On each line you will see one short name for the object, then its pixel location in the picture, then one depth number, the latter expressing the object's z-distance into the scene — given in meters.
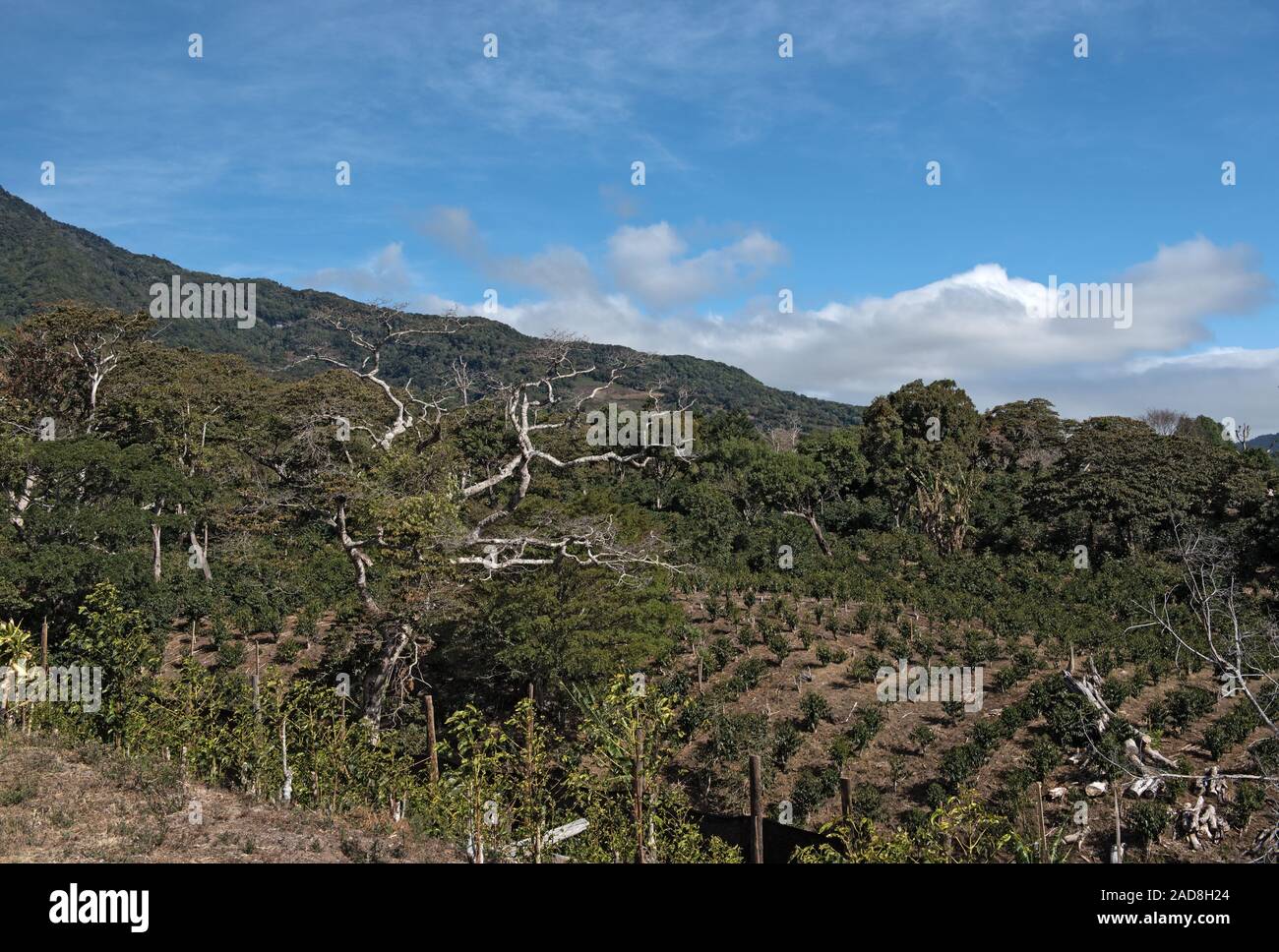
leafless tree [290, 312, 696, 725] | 14.66
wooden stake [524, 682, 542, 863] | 7.48
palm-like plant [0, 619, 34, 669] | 10.78
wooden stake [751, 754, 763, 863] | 6.89
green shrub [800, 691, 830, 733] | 16.88
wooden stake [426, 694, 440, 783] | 9.91
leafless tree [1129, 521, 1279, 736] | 6.80
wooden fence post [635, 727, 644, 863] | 6.89
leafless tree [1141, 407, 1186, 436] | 77.12
